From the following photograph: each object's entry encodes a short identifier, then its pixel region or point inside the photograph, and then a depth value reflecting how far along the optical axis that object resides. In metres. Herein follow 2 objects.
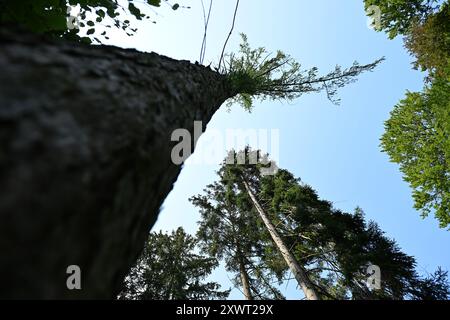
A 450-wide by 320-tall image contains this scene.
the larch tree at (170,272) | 14.00
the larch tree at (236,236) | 14.17
